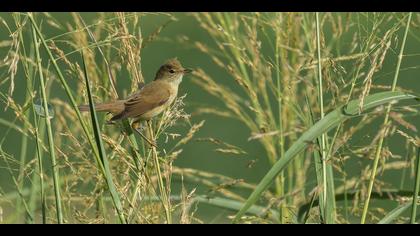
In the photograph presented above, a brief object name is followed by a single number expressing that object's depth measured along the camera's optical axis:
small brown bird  6.62
